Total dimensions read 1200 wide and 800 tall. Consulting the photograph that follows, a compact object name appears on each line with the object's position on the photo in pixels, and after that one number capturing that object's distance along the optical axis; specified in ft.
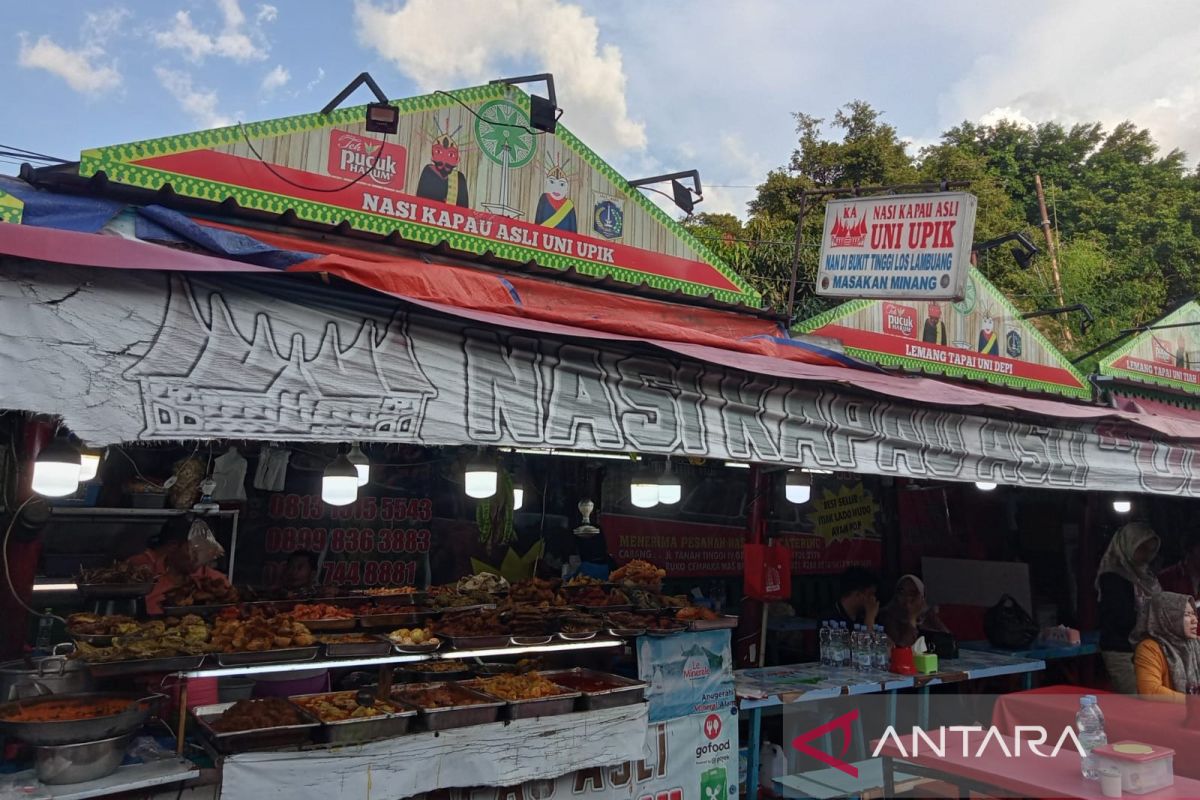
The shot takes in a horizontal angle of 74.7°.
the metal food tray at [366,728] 14.51
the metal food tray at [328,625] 19.55
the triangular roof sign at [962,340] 37.65
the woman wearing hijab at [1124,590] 21.58
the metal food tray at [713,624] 20.72
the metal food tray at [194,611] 20.61
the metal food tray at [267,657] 15.64
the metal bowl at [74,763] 11.91
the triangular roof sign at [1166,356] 50.65
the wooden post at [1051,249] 85.15
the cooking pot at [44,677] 14.48
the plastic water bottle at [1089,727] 14.58
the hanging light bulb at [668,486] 24.56
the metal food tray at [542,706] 16.52
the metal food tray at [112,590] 21.38
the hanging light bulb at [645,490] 23.89
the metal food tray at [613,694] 17.54
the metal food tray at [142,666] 14.85
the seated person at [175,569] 23.34
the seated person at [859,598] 27.76
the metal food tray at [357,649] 17.25
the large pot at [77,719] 11.86
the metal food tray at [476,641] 18.66
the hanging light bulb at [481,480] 21.74
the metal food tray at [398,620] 20.39
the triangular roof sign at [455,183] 22.47
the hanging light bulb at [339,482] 19.80
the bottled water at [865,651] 24.71
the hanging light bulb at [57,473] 12.89
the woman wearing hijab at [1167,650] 19.57
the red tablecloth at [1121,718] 17.83
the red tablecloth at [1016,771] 13.22
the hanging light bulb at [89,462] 19.87
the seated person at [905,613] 25.14
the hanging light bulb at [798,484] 25.53
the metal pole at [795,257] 33.01
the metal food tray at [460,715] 15.53
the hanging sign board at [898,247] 29.53
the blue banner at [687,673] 19.74
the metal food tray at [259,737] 13.38
